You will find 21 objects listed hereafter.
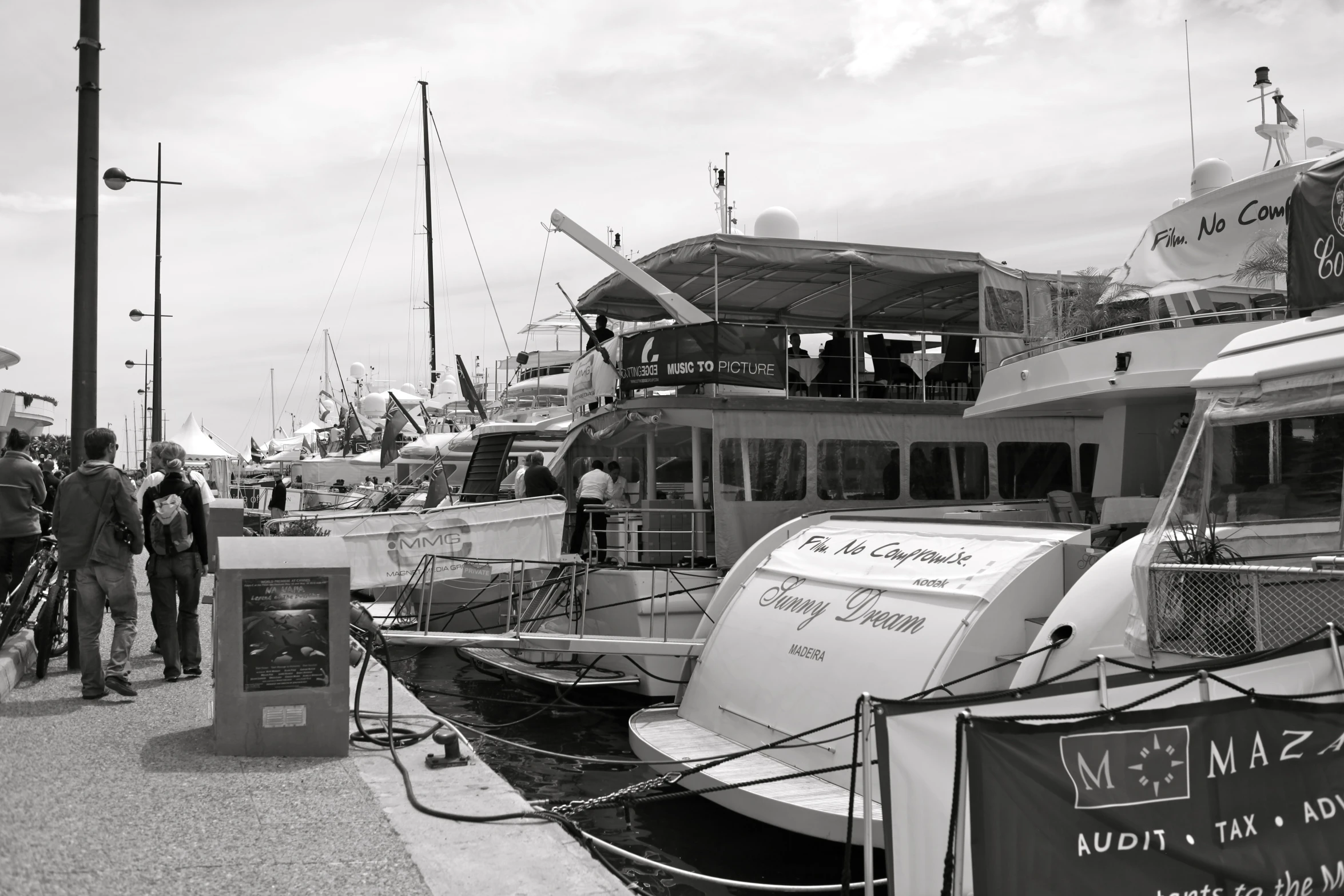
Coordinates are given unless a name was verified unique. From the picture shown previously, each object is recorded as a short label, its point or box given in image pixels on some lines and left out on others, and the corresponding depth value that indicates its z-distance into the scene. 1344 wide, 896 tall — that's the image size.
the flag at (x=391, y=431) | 35.00
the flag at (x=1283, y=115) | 15.34
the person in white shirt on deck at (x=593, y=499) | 15.32
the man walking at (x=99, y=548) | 8.09
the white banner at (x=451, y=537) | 15.16
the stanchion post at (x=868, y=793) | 4.64
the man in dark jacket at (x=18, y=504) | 9.10
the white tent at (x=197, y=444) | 35.06
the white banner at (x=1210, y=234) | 12.14
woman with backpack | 8.98
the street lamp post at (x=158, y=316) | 25.52
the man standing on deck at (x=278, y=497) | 30.08
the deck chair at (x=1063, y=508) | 13.57
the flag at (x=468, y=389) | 28.95
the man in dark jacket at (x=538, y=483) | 17.03
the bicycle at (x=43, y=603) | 9.00
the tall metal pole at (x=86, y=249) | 9.42
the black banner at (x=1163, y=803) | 4.09
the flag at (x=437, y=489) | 24.16
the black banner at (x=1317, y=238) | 7.97
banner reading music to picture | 14.66
